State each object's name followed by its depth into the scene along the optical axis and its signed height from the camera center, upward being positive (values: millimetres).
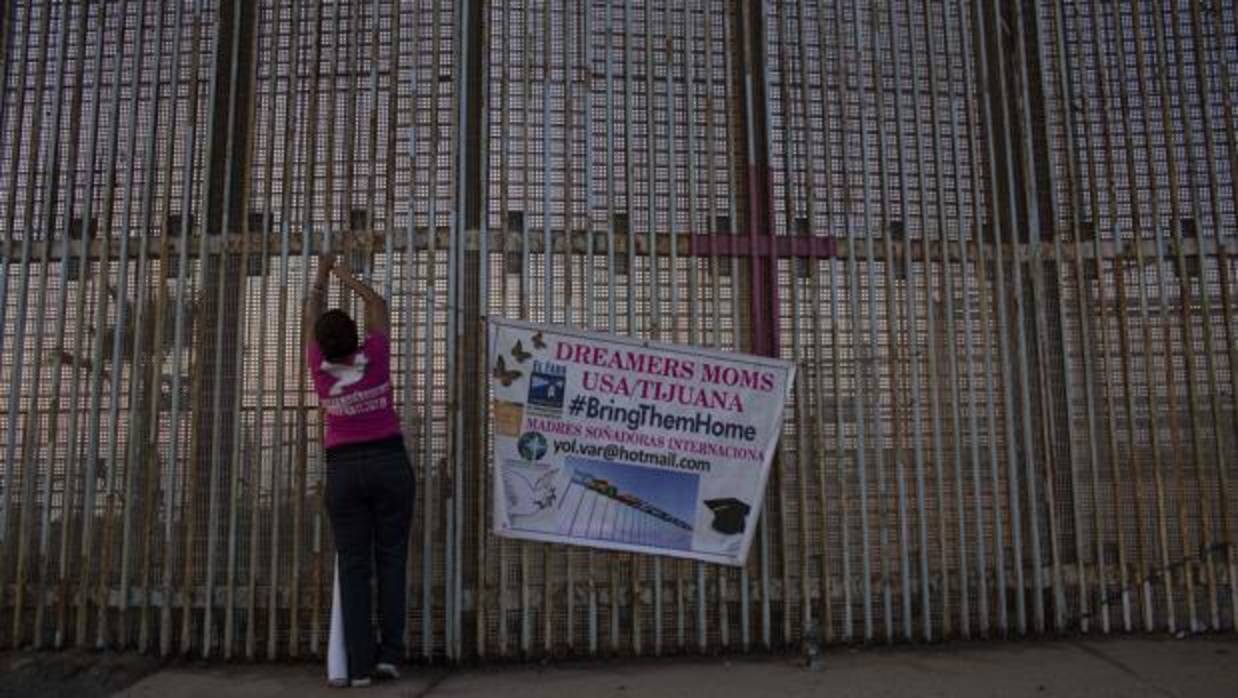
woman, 3820 -250
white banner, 4289 -124
